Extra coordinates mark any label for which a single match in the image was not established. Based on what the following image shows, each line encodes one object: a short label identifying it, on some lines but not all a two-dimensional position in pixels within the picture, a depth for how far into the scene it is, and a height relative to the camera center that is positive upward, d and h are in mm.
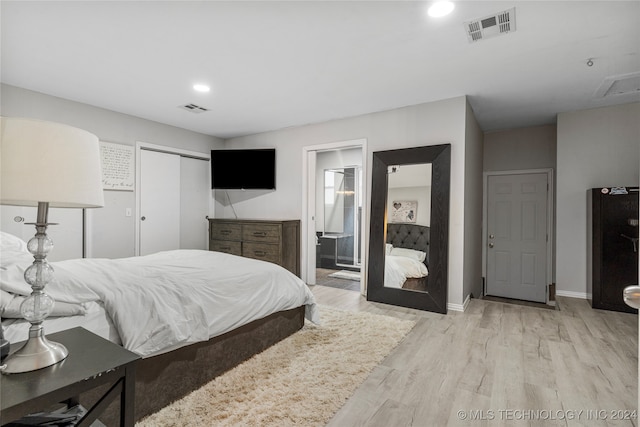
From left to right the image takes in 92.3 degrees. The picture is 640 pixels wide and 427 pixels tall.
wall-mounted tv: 4863 +729
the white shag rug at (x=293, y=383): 1610 -1055
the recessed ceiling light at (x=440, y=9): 1946 +1350
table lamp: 862 +86
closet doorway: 4305 +220
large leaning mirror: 3439 -134
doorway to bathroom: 5949 +67
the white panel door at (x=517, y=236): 4570 -279
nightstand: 818 -493
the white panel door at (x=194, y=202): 4895 +184
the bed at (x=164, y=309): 1400 -532
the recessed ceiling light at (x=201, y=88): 3236 +1344
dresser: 4328 -377
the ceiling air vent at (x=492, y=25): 2059 +1350
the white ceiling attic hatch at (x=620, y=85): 2906 +1346
